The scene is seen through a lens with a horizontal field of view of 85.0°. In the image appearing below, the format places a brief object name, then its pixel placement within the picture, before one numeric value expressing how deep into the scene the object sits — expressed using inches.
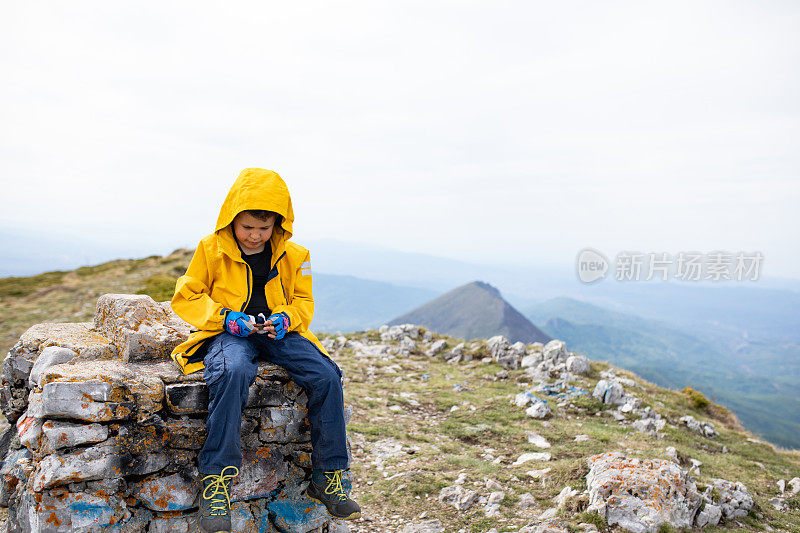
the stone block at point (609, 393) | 464.4
